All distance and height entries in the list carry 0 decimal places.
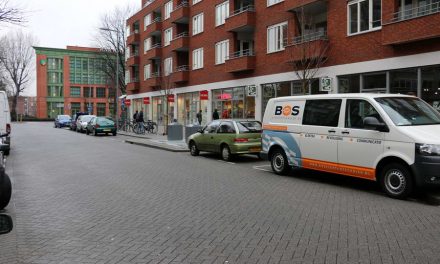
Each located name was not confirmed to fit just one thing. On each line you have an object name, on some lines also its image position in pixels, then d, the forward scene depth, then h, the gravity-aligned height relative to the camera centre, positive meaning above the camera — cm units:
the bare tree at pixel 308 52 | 2073 +318
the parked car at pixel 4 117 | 1700 -1
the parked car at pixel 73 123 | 4310 -68
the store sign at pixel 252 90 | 2613 +164
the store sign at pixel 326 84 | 1914 +148
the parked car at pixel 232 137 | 1516 -75
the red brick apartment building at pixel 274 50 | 1691 +359
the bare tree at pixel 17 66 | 7831 +955
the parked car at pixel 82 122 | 3759 -47
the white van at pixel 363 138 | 814 -46
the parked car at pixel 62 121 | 5191 -50
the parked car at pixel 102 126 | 3262 -70
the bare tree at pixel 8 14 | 1509 +358
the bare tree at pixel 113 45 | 6009 +1021
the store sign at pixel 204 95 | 2678 +133
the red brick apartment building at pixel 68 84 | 9588 +743
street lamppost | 5734 +1029
